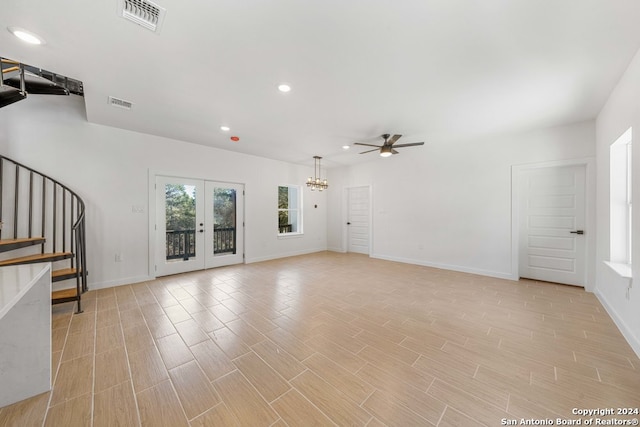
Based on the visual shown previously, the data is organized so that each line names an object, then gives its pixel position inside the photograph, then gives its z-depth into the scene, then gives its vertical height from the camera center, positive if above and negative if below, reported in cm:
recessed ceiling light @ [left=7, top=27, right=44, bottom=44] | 189 +147
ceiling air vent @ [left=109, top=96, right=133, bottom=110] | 313 +151
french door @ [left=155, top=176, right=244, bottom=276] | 473 -27
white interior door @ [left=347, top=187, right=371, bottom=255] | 719 -20
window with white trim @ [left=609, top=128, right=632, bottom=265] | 291 +15
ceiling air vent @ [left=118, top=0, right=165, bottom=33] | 168 +149
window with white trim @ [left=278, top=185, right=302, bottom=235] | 699 +11
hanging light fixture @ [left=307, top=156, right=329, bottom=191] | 604 +78
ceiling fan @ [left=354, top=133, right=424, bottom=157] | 430 +125
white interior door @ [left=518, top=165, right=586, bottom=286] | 402 -20
